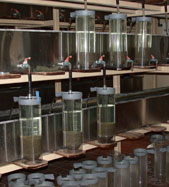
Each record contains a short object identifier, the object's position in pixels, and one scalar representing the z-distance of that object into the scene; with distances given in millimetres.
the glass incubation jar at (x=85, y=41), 1888
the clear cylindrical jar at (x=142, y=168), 2486
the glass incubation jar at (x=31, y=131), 1629
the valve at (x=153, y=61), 2283
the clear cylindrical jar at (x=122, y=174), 2193
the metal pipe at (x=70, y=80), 1741
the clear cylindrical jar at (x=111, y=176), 2168
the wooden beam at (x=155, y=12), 2531
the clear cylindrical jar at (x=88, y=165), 2232
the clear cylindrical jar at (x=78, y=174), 2082
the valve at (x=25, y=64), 1711
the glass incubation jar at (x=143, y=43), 2275
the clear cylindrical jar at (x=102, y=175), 2055
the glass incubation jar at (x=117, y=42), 2047
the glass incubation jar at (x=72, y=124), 1801
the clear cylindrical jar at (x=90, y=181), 1949
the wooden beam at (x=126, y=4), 2043
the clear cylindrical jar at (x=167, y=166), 2530
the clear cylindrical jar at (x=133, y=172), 2314
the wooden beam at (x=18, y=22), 3370
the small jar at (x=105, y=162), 2316
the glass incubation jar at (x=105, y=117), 1990
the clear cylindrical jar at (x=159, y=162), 2549
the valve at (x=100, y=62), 1986
